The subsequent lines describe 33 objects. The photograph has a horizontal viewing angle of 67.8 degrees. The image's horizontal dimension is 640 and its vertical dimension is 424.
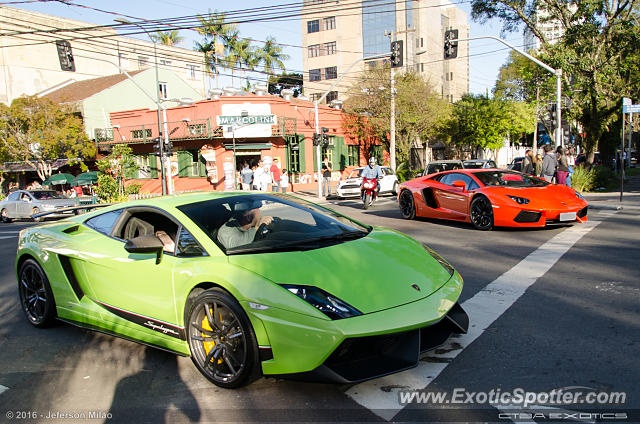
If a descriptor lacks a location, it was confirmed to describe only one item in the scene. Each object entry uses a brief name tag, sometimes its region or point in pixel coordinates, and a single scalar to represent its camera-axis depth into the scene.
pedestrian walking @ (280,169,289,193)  22.67
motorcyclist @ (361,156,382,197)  15.48
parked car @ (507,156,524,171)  30.67
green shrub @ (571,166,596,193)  16.67
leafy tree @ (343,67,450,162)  36.69
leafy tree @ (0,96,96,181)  31.45
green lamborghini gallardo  2.88
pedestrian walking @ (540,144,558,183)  12.75
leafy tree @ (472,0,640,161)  19.34
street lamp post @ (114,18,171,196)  26.41
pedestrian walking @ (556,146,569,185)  13.25
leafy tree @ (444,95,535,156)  38.50
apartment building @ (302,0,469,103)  58.22
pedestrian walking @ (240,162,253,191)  21.66
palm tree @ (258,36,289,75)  50.09
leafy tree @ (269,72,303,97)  63.22
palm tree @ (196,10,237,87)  47.53
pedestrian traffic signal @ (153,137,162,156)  26.41
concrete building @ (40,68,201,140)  36.41
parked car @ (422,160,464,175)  17.95
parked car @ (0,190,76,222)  20.52
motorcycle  15.64
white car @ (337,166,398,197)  22.16
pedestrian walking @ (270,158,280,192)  21.47
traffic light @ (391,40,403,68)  20.34
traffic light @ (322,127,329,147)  25.05
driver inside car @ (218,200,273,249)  3.73
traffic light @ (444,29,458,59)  18.30
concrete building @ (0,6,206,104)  41.03
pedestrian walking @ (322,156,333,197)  24.84
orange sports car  8.84
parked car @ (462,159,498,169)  18.88
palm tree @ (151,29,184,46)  51.75
